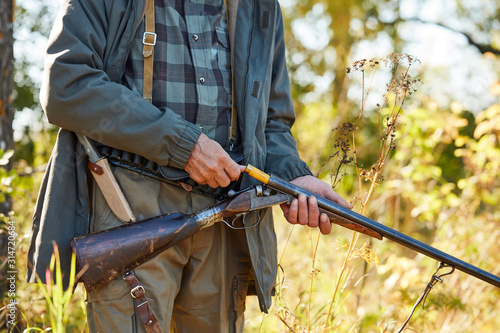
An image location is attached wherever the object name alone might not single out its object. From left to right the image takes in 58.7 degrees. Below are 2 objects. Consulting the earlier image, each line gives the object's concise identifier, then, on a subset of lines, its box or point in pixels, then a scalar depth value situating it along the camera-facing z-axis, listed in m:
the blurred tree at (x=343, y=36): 7.79
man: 1.89
